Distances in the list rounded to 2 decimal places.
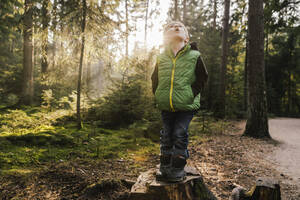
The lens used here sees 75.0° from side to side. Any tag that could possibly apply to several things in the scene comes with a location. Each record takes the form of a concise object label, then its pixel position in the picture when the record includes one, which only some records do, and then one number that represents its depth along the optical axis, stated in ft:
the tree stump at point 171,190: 8.76
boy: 9.29
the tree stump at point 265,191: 8.46
